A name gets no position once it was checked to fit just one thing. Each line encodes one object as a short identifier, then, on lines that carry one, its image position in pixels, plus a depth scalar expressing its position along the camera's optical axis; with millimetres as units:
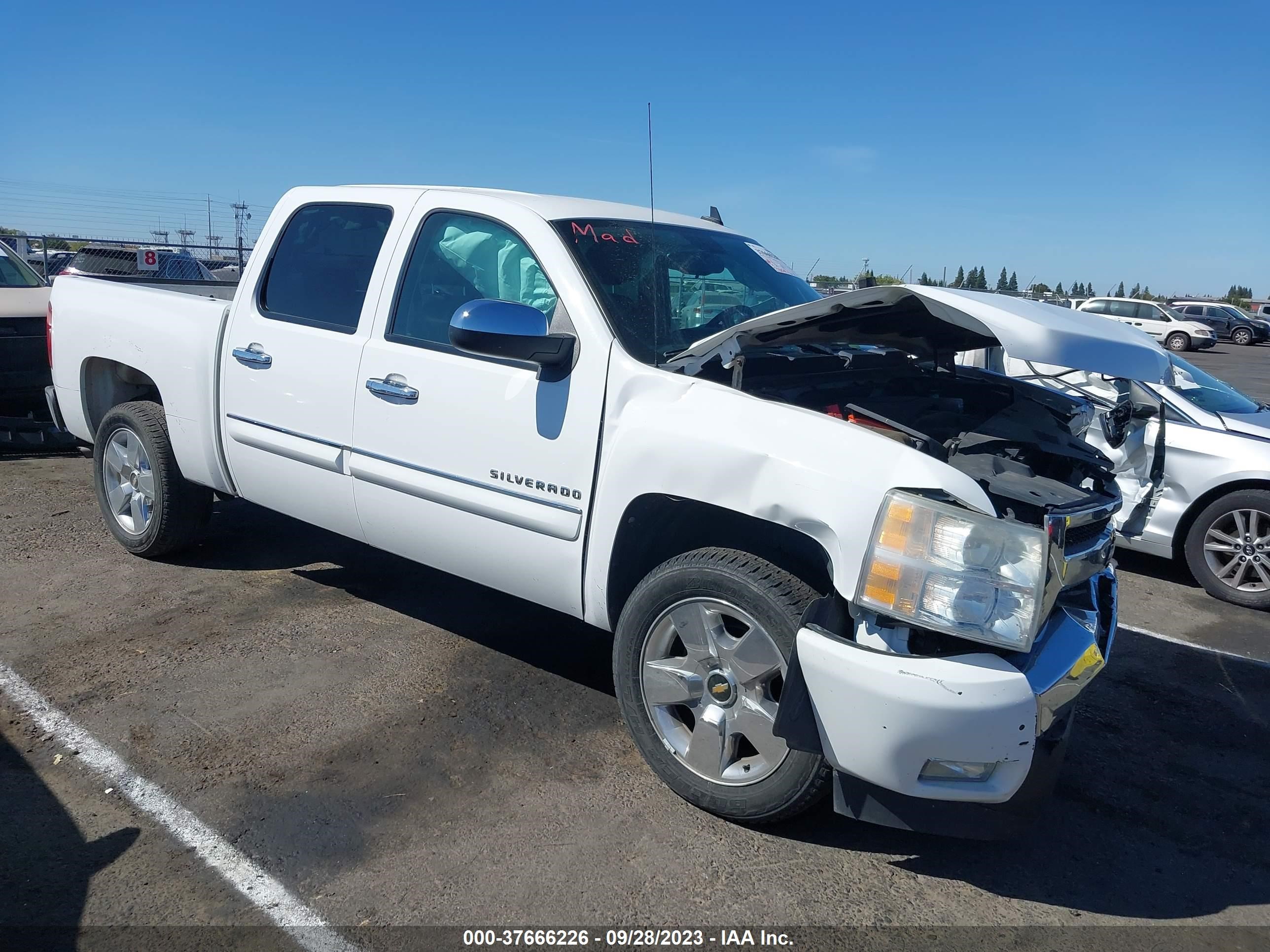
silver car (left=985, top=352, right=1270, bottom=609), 6180
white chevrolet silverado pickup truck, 2736
